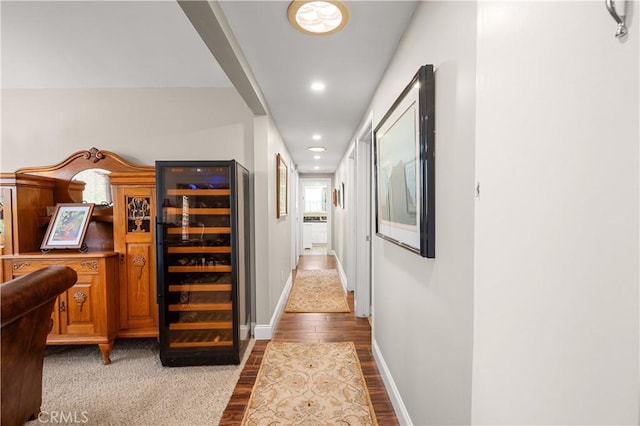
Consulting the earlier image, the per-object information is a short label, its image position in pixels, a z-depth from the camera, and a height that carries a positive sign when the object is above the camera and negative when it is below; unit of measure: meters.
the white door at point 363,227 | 3.51 -0.24
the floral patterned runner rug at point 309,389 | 1.86 -1.35
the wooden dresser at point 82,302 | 2.37 -0.77
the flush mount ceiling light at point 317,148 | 4.72 +1.01
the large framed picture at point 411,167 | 1.26 +0.22
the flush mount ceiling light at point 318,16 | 1.45 +1.03
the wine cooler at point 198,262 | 2.42 -0.47
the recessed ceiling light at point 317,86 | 2.39 +1.05
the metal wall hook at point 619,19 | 0.43 +0.29
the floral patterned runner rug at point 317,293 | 3.86 -1.32
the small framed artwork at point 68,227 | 2.51 -0.16
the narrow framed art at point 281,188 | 3.46 +0.28
